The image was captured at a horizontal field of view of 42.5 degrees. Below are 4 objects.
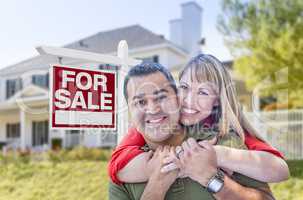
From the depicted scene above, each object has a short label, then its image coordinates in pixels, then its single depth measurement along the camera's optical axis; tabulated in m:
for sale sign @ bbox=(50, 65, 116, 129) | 2.04
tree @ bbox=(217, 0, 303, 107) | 8.57
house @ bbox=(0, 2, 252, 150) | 14.56
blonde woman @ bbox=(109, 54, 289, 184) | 1.75
